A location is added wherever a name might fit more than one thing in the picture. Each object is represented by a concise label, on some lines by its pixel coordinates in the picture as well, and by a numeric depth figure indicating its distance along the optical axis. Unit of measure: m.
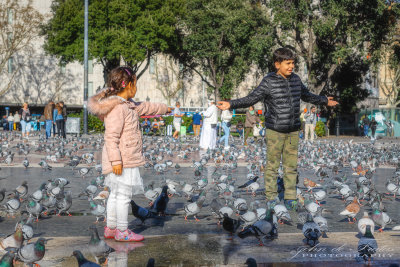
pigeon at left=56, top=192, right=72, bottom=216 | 7.00
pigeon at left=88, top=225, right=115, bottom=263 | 4.60
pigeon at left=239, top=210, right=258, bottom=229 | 5.89
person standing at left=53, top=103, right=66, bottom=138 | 26.80
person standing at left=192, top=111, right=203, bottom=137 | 30.06
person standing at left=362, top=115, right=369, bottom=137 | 38.25
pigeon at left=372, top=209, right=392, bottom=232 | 6.15
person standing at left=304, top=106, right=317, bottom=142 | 28.20
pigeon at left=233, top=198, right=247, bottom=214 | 6.99
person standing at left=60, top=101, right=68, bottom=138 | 27.34
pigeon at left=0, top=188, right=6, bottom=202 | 7.99
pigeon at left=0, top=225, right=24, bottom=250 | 4.99
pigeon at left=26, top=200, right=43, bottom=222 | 6.71
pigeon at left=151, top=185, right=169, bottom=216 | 7.08
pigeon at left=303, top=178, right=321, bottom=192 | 9.86
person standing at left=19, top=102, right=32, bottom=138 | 28.61
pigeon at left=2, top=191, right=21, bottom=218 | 6.94
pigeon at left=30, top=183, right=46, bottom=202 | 7.24
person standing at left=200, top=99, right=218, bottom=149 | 19.28
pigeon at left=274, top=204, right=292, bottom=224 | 6.32
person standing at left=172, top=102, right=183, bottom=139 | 27.91
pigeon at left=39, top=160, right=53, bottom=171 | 12.78
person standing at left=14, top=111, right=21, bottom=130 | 43.81
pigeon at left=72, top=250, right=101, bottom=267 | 4.01
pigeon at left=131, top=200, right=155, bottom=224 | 6.35
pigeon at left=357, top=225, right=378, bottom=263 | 4.56
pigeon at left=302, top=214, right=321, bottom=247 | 5.14
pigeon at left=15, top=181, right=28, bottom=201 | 8.22
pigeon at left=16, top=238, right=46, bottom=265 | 4.51
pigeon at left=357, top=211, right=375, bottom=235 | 5.51
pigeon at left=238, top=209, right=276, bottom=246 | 5.28
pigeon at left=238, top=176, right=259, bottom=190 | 9.21
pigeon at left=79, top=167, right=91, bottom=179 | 11.81
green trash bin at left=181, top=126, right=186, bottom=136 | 29.87
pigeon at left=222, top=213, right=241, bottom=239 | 5.73
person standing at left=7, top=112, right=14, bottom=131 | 43.09
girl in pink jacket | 5.41
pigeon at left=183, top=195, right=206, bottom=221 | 6.77
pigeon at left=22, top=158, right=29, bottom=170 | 13.38
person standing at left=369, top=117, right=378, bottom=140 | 36.31
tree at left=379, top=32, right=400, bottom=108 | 49.56
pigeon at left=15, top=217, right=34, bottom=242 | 5.17
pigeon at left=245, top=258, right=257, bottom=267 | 3.98
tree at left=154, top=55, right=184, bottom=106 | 53.34
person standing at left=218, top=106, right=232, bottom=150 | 20.73
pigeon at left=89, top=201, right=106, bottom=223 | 6.67
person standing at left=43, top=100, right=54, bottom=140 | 26.92
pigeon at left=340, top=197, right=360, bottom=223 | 6.84
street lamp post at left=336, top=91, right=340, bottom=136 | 40.53
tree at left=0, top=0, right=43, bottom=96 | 47.12
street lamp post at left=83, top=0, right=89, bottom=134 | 31.77
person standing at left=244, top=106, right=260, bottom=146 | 23.13
